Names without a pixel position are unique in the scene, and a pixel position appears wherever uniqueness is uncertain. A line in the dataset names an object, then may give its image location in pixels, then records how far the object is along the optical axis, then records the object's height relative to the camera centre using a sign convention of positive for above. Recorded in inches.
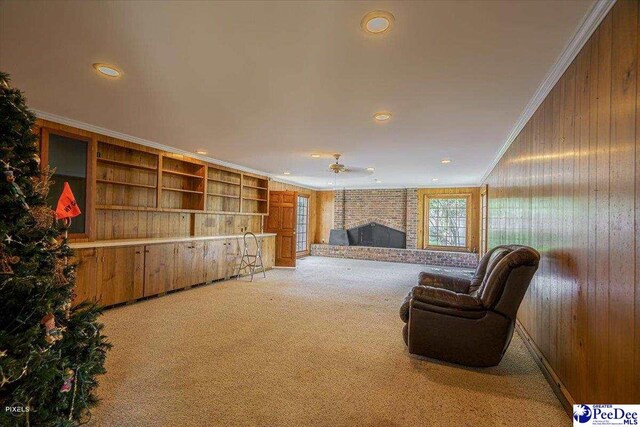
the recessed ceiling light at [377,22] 63.6 +44.5
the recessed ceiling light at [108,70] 89.5 +45.0
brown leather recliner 89.5 -31.4
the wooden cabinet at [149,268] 142.8 -32.2
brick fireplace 340.8 -2.8
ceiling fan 204.3 +42.9
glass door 383.9 -11.0
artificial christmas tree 44.3 -14.2
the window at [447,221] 344.2 -1.4
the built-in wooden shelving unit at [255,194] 280.8 +21.9
